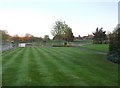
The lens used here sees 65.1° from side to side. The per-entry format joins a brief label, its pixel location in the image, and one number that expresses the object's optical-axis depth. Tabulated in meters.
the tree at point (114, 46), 7.91
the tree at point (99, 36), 31.17
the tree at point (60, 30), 34.52
